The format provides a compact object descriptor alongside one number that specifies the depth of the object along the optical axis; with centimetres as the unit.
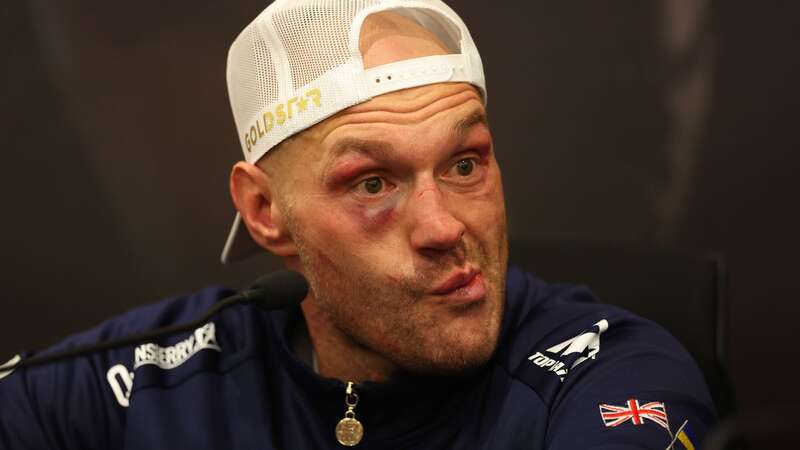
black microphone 152
